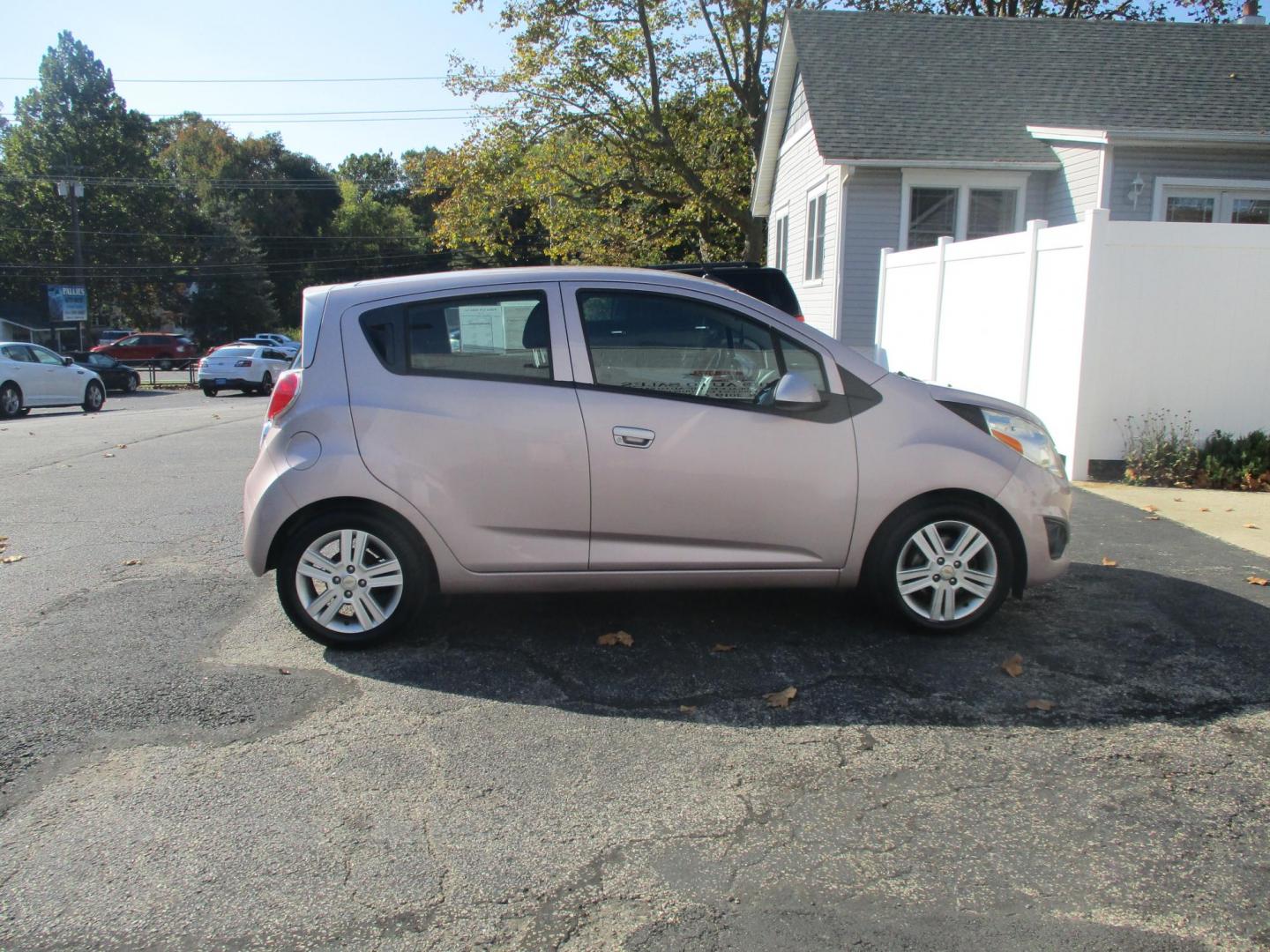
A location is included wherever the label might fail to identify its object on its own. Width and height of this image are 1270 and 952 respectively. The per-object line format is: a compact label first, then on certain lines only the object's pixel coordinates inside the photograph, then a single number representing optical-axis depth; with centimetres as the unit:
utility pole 5359
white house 1499
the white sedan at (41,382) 2114
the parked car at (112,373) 3262
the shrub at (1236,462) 916
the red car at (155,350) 4378
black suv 1016
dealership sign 4984
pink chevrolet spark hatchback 484
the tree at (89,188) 6059
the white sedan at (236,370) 2967
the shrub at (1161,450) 928
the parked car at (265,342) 4522
